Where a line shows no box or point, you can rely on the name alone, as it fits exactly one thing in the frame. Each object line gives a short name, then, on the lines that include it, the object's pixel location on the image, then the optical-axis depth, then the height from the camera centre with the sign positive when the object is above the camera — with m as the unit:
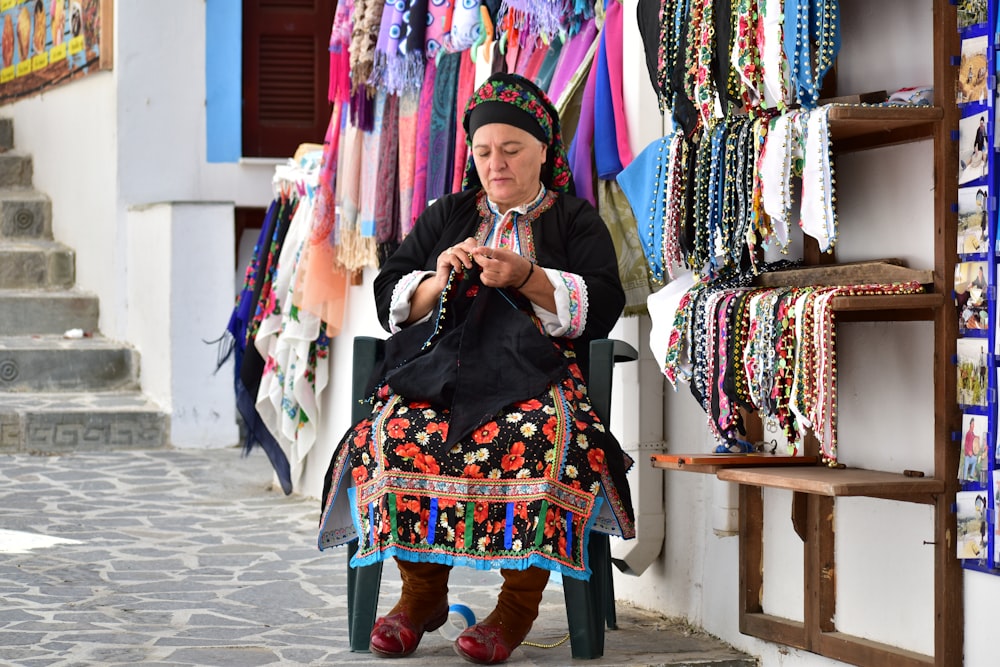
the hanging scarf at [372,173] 9.29 +0.78
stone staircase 13.37 +0.12
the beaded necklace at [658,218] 5.81 +0.38
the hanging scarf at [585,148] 7.01 +0.65
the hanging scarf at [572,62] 7.21 +0.93
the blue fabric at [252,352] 10.98 +0.09
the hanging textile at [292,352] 10.54 +0.11
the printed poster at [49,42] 16.04 +2.38
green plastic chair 5.77 -0.49
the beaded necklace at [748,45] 5.14 +0.69
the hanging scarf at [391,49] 8.70 +1.17
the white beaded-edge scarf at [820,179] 4.95 +0.40
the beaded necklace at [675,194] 5.73 +0.43
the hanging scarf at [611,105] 6.85 +0.76
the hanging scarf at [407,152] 8.91 +0.82
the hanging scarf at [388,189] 9.26 +0.70
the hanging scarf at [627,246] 6.78 +0.36
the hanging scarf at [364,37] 9.16 +1.27
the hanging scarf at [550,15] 7.18 +1.06
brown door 15.91 +1.98
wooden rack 4.88 +0.09
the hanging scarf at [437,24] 8.37 +1.21
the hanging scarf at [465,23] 7.98 +1.15
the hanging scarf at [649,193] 5.84 +0.45
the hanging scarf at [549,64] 7.53 +0.96
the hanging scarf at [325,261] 10.11 +0.48
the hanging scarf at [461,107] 8.17 +0.93
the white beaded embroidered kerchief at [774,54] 5.00 +0.66
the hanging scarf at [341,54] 9.71 +1.29
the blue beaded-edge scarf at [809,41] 5.00 +0.68
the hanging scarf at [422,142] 8.70 +0.83
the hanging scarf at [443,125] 8.49 +0.87
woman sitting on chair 5.64 -0.06
